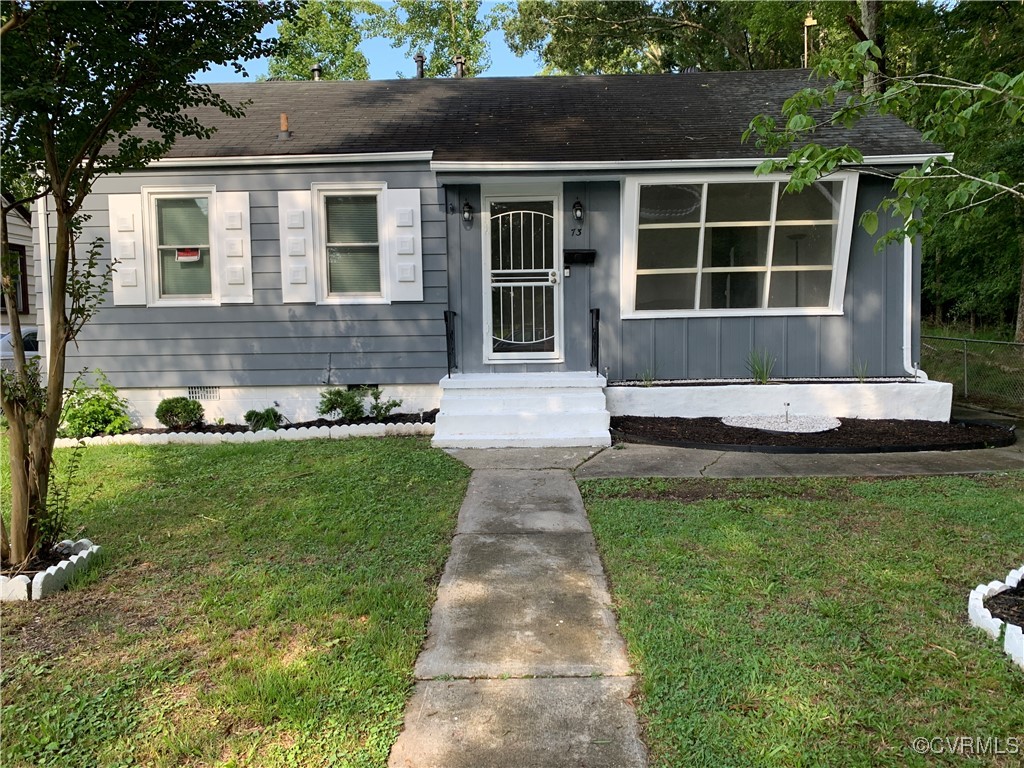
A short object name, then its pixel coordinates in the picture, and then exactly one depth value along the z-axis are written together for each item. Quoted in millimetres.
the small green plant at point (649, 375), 8031
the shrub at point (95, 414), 7527
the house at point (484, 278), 7781
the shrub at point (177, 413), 7785
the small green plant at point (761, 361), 8008
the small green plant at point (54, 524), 3703
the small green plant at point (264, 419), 7746
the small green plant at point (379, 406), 7945
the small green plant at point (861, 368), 8008
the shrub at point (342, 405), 7848
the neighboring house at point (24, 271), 15219
